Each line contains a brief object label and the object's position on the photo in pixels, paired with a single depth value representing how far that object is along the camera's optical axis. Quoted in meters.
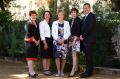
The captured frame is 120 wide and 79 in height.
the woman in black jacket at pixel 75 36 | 7.47
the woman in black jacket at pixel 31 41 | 7.42
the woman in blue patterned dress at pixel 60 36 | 7.52
